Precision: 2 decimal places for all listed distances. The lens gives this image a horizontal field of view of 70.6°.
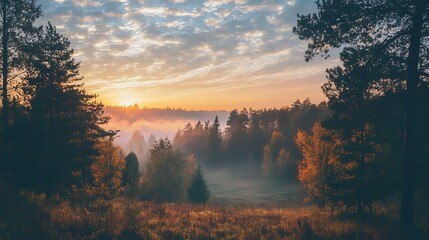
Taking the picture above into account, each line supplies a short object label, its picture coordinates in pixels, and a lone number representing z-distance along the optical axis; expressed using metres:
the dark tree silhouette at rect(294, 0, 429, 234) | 11.20
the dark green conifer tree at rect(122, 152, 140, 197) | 46.09
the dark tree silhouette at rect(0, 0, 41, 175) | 16.42
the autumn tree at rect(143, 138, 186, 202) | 46.31
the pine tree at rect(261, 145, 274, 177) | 84.50
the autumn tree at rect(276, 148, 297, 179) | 78.00
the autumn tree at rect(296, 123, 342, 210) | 27.77
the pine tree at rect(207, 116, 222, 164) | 108.62
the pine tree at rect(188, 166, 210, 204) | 43.69
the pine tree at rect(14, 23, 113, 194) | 15.58
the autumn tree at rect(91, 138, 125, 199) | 31.23
